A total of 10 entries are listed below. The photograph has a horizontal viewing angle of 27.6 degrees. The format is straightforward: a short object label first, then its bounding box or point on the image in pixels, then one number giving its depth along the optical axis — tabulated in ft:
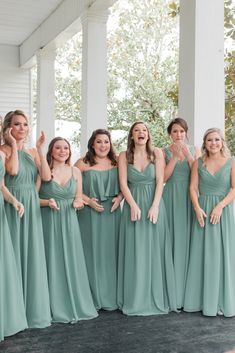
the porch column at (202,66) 13.38
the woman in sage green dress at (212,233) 12.59
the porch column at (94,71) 21.21
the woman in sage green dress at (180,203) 13.15
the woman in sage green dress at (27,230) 11.68
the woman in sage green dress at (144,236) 12.87
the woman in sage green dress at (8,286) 11.03
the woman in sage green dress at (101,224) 13.30
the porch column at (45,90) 30.35
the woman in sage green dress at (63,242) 12.27
